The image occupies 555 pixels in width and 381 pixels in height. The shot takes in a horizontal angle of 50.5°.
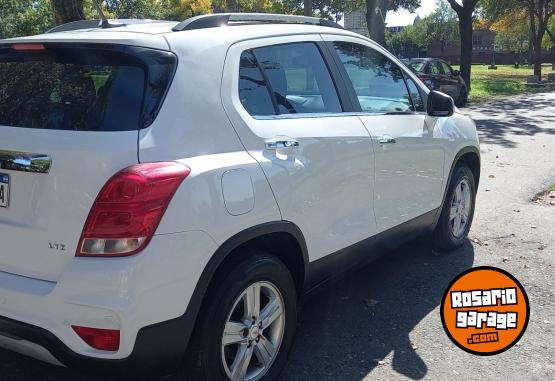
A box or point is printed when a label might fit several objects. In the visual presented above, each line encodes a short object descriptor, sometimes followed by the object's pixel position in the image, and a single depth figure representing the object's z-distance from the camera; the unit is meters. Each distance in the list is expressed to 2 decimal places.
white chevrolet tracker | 2.41
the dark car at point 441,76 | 20.18
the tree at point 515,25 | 40.84
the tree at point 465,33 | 25.92
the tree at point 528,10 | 35.47
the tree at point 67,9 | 10.38
